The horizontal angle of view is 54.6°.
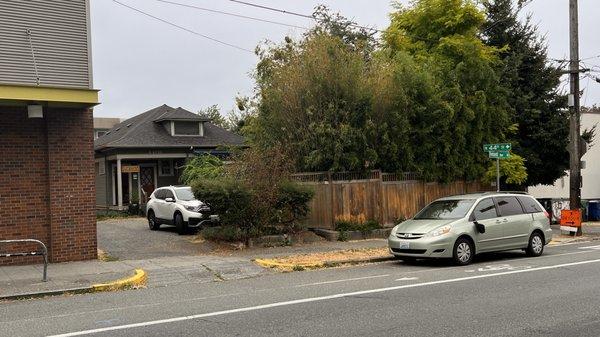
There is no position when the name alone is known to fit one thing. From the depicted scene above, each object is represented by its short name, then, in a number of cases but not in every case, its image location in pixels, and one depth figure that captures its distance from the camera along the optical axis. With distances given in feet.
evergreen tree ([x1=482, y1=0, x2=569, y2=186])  77.92
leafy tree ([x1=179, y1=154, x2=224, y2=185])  78.25
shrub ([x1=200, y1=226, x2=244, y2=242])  51.21
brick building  40.78
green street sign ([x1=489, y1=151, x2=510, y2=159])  55.83
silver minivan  41.06
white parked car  59.16
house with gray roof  93.04
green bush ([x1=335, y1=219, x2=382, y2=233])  57.82
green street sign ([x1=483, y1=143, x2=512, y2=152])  55.57
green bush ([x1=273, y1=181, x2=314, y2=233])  53.11
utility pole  66.03
